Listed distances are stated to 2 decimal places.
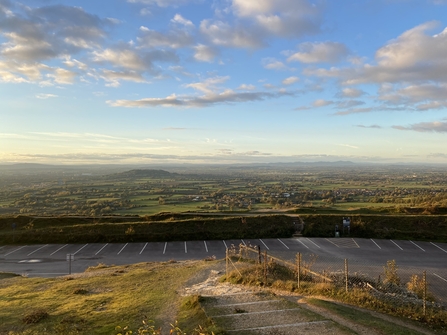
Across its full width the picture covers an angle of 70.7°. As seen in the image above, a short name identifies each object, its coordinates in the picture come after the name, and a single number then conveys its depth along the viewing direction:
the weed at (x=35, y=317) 10.56
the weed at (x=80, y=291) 14.84
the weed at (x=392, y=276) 15.72
